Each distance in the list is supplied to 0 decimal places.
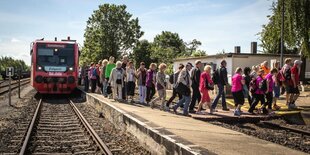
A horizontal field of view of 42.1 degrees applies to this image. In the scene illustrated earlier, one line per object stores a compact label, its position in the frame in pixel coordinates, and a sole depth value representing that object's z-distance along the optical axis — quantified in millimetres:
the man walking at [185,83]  11441
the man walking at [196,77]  11898
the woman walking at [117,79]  14297
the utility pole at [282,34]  23950
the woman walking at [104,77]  16523
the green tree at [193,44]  108250
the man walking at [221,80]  12477
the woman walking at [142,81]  14594
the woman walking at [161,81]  12680
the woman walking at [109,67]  15758
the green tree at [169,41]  108581
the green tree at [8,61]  119200
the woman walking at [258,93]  12414
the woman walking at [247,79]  13108
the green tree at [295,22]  26562
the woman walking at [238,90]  11625
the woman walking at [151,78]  14234
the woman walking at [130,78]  14994
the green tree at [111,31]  73250
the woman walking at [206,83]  11914
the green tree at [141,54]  73750
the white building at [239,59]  31219
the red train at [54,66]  19359
